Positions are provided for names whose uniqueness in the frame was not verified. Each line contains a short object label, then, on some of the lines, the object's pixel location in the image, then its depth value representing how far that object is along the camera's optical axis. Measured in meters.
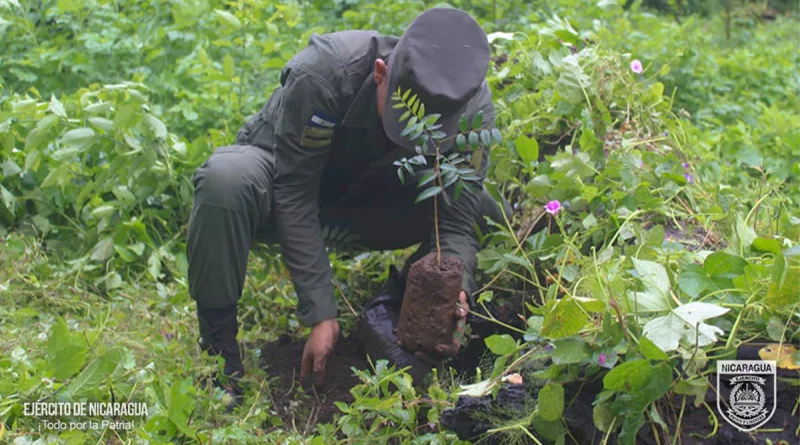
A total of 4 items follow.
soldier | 2.42
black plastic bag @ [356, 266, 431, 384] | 2.51
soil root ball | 2.38
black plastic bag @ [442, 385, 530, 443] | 1.99
